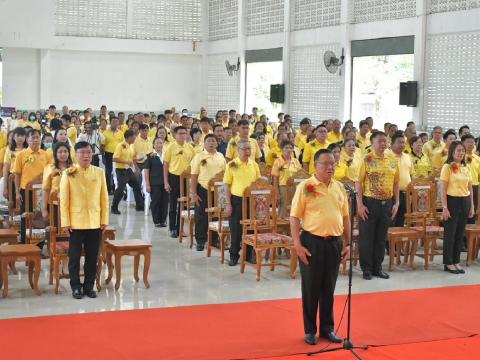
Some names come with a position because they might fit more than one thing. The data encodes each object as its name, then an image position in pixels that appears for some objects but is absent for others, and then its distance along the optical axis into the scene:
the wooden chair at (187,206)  10.97
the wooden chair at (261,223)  9.11
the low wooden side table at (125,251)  8.41
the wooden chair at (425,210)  9.98
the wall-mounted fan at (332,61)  19.86
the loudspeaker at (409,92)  17.20
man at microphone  6.48
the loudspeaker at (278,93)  22.31
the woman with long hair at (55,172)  8.56
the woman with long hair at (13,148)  10.71
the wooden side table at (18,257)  7.99
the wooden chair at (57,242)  8.20
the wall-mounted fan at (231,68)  25.52
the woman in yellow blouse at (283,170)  10.62
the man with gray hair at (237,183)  9.66
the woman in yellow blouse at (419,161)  11.50
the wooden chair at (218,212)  10.01
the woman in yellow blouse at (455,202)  9.47
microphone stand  6.30
